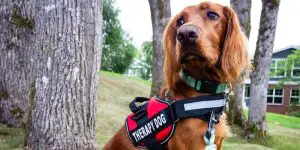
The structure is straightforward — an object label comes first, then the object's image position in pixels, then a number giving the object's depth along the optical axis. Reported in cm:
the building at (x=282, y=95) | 3649
